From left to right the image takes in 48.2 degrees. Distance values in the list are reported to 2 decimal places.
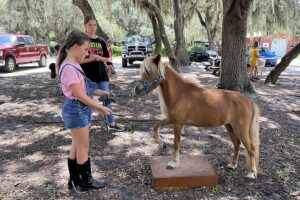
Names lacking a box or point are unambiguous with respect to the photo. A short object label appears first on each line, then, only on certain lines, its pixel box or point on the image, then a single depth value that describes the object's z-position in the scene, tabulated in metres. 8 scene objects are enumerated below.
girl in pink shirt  3.15
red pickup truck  15.93
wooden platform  3.79
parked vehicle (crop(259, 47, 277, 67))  23.85
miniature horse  3.84
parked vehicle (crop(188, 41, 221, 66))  25.86
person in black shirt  4.85
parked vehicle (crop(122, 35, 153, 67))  20.06
